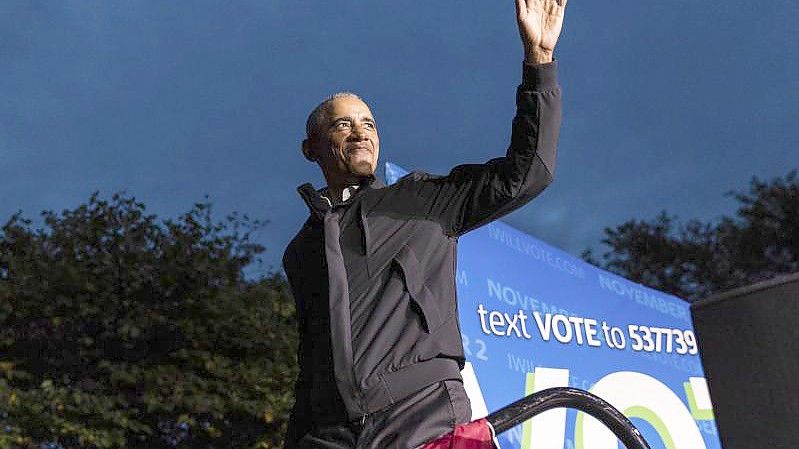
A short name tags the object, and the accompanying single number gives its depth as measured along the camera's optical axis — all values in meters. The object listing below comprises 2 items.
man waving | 1.84
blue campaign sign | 5.19
